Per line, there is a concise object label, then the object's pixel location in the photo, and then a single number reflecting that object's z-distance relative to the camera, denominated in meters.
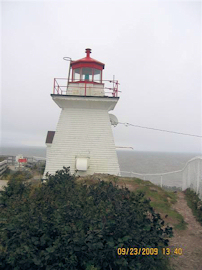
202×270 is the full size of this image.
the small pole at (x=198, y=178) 9.50
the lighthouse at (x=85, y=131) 12.57
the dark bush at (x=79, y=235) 4.13
